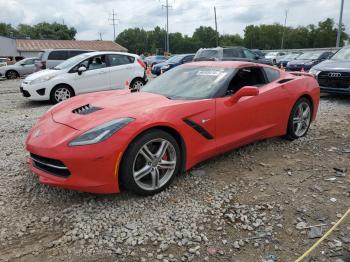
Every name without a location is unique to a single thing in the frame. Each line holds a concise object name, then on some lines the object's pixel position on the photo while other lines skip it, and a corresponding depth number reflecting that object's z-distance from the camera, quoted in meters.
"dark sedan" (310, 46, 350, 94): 8.66
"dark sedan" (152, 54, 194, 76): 19.00
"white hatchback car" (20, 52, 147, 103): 9.38
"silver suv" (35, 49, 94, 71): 16.05
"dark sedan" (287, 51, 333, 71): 17.39
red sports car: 3.15
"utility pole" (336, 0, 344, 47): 31.61
